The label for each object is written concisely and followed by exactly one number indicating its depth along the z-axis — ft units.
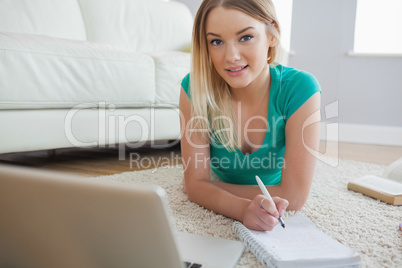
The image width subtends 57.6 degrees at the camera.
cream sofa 4.34
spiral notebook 2.08
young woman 3.10
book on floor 3.75
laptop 1.33
